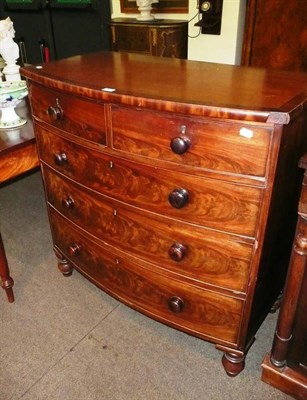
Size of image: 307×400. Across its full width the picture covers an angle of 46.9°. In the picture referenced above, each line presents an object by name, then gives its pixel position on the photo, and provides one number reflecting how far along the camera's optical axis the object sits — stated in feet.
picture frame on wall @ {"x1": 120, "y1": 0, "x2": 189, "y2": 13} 9.61
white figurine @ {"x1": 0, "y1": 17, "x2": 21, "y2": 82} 6.04
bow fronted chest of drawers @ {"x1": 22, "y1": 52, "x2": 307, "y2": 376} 3.05
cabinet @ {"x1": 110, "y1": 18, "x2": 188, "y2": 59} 8.83
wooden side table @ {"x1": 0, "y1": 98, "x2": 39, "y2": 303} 4.76
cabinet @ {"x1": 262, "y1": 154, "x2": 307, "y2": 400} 3.34
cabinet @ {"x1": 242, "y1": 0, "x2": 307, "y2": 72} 7.39
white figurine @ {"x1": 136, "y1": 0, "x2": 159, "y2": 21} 9.40
